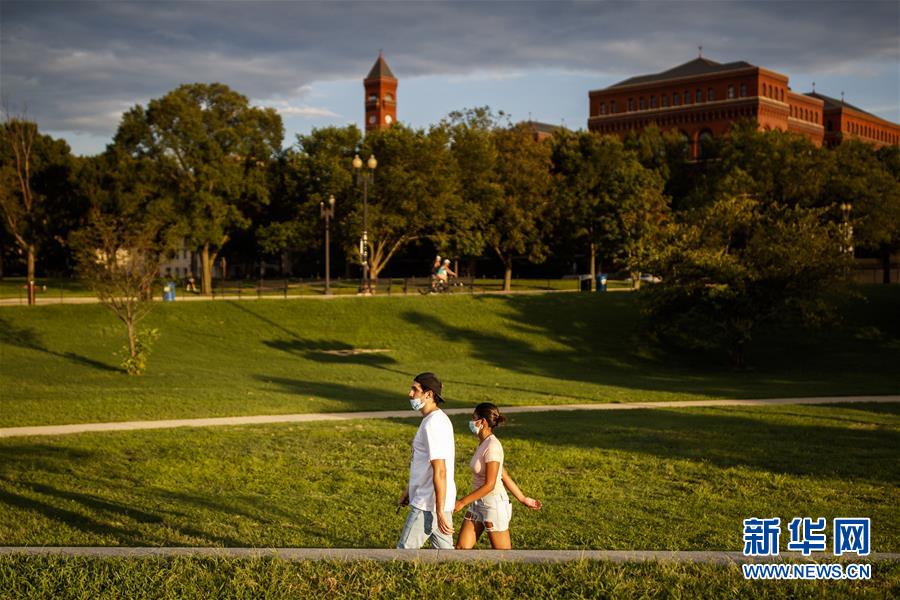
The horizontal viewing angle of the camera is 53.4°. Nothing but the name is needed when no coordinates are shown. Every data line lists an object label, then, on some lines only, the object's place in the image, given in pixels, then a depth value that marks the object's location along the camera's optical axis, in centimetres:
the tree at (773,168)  5875
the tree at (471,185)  5522
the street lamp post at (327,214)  4169
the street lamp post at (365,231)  3831
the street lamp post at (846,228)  3612
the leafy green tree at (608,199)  5994
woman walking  726
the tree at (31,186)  5431
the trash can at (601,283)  5059
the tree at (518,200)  5784
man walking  696
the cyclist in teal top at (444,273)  4469
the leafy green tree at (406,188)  5291
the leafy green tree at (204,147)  5009
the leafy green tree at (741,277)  3381
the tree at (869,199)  5900
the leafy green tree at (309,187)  5459
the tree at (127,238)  2880
